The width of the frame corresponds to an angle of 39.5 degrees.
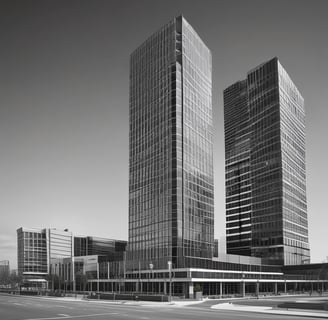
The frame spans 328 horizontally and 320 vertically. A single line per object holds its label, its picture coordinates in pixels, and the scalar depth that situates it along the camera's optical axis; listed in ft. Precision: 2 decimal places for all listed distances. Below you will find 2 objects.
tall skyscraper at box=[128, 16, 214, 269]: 463.01
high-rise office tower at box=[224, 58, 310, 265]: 610.24
